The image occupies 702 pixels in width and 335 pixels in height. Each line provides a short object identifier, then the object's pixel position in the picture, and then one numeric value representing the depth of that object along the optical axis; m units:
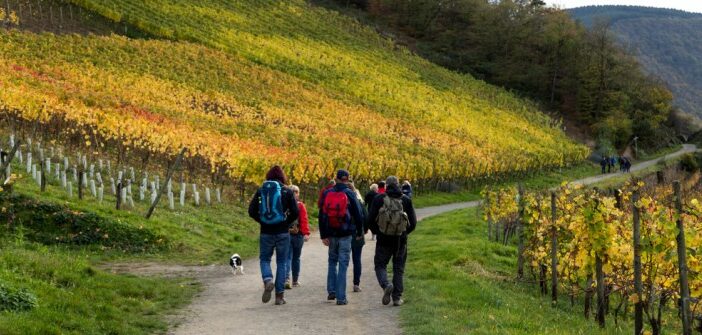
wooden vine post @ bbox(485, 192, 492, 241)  25.28
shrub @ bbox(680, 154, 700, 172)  68.94
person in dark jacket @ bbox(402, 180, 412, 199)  21.90
